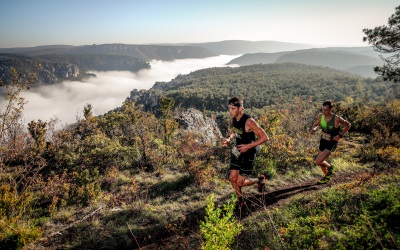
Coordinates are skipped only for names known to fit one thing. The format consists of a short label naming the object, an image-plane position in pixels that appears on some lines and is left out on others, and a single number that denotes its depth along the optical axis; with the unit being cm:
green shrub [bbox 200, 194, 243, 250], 264
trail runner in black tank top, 430
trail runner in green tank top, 566
